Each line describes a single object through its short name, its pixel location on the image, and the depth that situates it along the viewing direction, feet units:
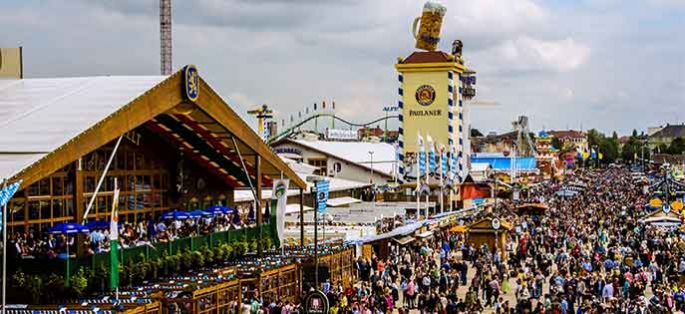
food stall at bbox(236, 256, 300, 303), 90.33
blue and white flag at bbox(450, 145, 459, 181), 257.36
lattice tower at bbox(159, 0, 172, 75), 245.24
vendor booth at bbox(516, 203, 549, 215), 203.00
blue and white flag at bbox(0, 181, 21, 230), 58.85
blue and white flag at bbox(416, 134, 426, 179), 214.69
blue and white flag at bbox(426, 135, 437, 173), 227.81
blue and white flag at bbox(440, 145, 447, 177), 227.81
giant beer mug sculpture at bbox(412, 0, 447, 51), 284.41
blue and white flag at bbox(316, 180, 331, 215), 116.98
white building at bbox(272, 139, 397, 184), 250.57
